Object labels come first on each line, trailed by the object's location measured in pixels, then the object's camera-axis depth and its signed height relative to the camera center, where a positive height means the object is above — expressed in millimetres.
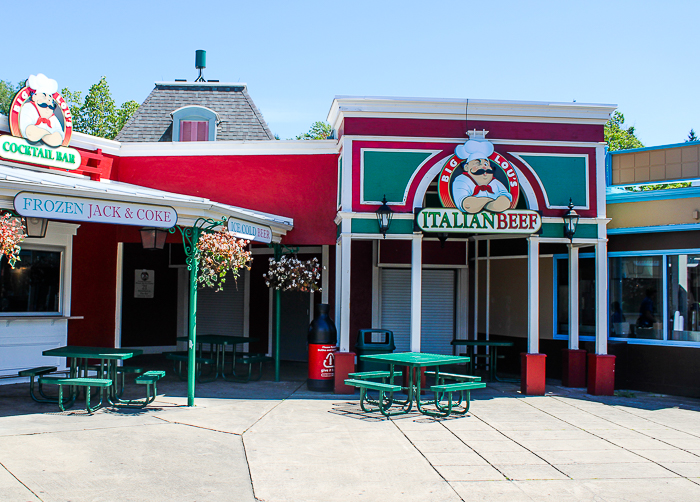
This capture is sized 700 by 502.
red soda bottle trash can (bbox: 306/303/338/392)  10609 -1031
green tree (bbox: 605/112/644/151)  36822 +9576
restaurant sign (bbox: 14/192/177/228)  7539 +995
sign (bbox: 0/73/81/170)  10461 +2706
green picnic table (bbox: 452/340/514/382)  11445 -1066
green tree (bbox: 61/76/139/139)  32719 +9194
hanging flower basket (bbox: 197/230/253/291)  8852 +519
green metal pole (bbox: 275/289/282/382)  11422 -838
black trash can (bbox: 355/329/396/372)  10867 -951
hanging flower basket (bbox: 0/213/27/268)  6410 +536
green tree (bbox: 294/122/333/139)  44138 +11422
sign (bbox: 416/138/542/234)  10562 +1602
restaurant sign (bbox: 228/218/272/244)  9547 +970
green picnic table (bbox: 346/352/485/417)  8672 -1249
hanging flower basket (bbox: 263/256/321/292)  11016 +304
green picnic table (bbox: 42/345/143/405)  8672 -893
